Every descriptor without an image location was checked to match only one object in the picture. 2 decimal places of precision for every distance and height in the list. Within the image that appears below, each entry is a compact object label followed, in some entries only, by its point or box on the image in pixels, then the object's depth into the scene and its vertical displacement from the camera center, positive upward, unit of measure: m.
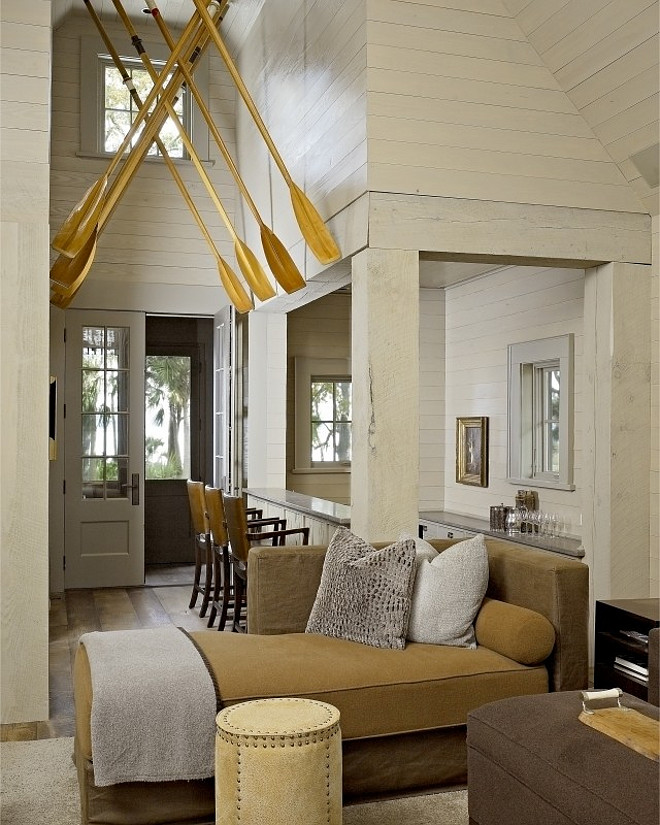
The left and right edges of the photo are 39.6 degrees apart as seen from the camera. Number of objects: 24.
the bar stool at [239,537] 5.22 -0.65
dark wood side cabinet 3.68 -0.90
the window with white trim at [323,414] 8.07 +0.10
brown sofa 2.89 -0.88
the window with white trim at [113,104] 6.99 +2.49
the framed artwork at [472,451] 6.79 -0.20
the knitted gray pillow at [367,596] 3.44 -0.66
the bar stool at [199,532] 6.11 -0.74
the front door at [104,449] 7.28 -0.20
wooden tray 2.29 -0.79
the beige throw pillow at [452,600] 3.48 -0.67
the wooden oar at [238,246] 5.64 +1.12
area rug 2.98 -1.28
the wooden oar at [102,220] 5.38 +1.22
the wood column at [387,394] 4.35 +0.15
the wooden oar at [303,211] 4.73 +1.13
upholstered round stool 2.48 -0.95
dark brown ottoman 2.12 -0.86
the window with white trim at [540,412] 5.63 +0.09
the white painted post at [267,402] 7.15 +0.18
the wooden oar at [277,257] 5.29 +0.98
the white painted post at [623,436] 4.57 -0.05
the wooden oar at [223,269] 6.34 +1.11
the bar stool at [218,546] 5.64 -0.77
